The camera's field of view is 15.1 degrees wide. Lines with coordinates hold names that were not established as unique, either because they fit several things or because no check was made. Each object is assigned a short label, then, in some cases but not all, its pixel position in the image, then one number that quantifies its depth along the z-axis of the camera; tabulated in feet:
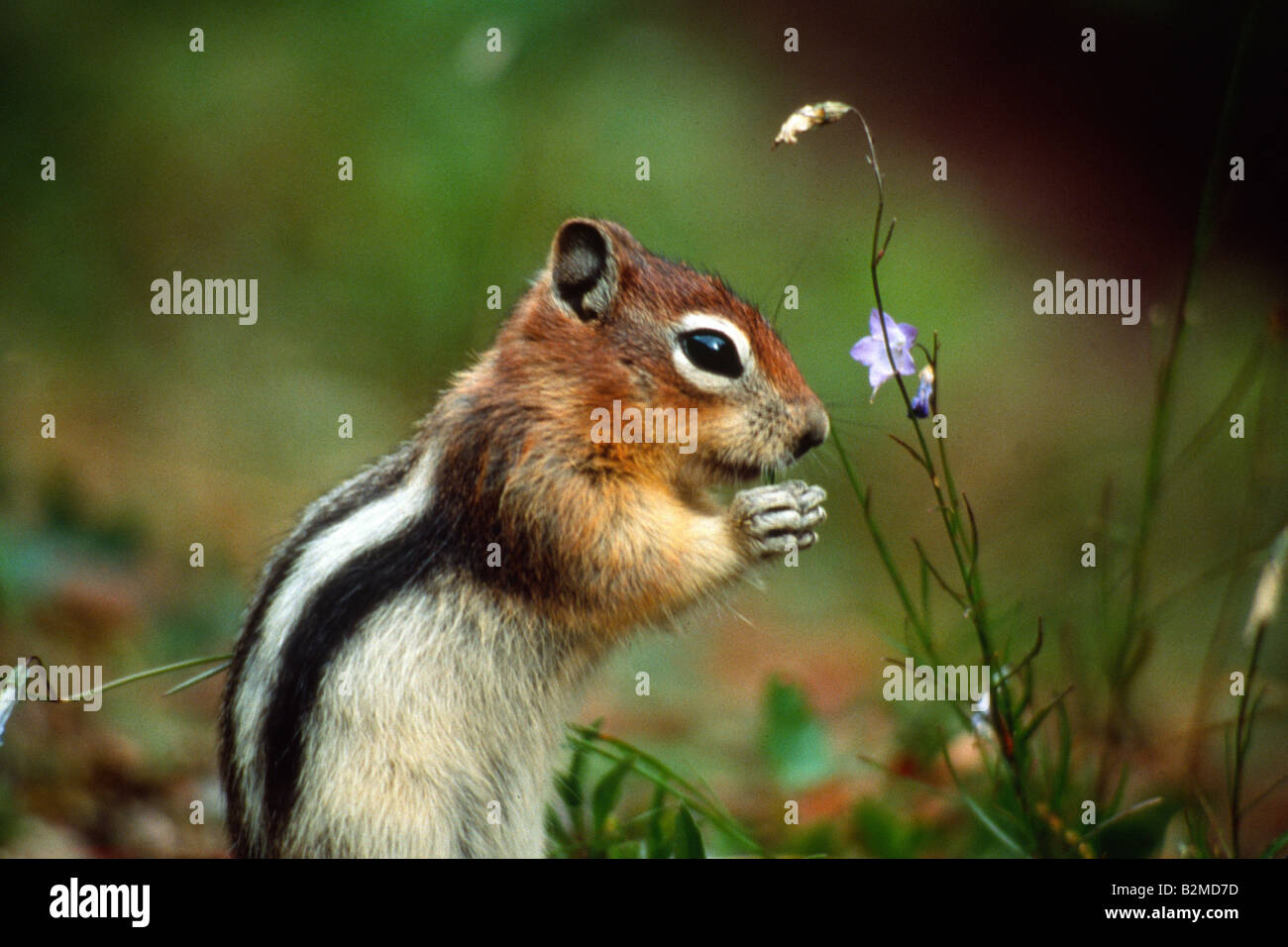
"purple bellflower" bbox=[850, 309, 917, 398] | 2.39
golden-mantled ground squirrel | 2.39
